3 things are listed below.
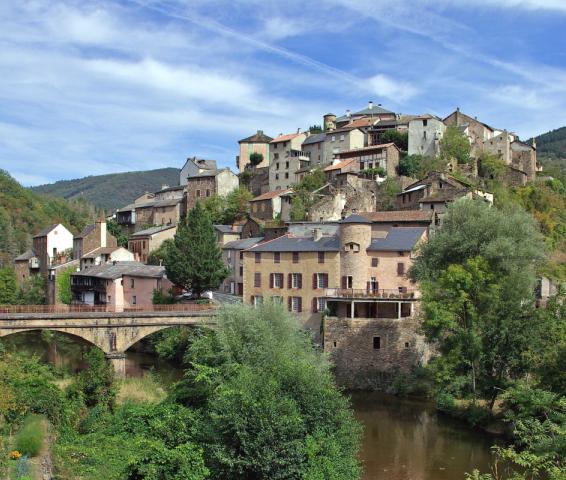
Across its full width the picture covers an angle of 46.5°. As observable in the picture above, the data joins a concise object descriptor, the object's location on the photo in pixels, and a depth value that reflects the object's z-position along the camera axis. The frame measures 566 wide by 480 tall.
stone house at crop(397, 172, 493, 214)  58.56
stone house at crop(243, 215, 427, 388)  45.25
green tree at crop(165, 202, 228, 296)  57.44
